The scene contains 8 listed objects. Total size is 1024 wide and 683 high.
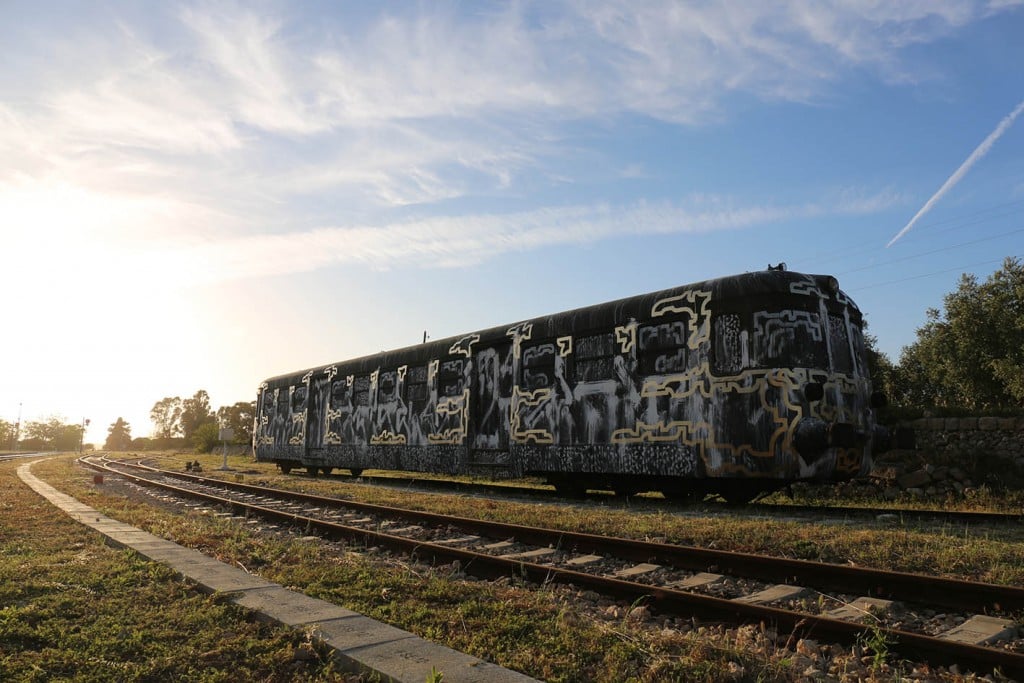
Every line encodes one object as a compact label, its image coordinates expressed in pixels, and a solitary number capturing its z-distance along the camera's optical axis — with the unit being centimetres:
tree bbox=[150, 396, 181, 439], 12825
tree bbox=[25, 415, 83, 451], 11488
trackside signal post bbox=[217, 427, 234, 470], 2552
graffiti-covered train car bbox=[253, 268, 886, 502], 916
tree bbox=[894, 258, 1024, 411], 3288
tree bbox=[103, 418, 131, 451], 12519
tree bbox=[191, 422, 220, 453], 4969
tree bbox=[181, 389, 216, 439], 9183
